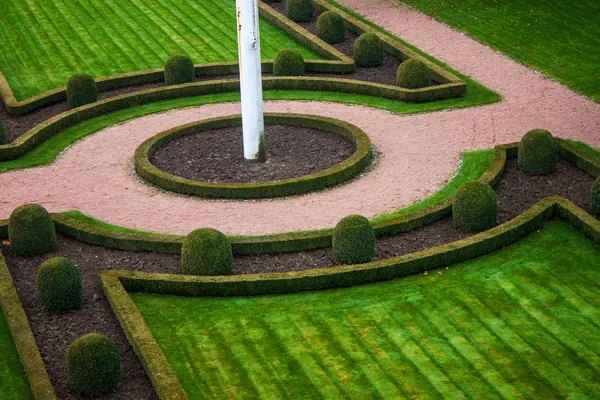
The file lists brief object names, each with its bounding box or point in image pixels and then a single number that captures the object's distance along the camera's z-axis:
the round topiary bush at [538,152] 29.48
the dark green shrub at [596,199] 26.61
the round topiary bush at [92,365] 19.59
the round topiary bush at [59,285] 22.84
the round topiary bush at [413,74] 36.66
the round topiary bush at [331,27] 42.47
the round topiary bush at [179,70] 37.97
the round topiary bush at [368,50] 39.59
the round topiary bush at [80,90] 36.28
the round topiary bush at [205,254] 24.23
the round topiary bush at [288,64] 38.50
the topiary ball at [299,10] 45.12
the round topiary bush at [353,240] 24.73
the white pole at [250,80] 29.31
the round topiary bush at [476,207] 26.34
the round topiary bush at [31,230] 25.59
